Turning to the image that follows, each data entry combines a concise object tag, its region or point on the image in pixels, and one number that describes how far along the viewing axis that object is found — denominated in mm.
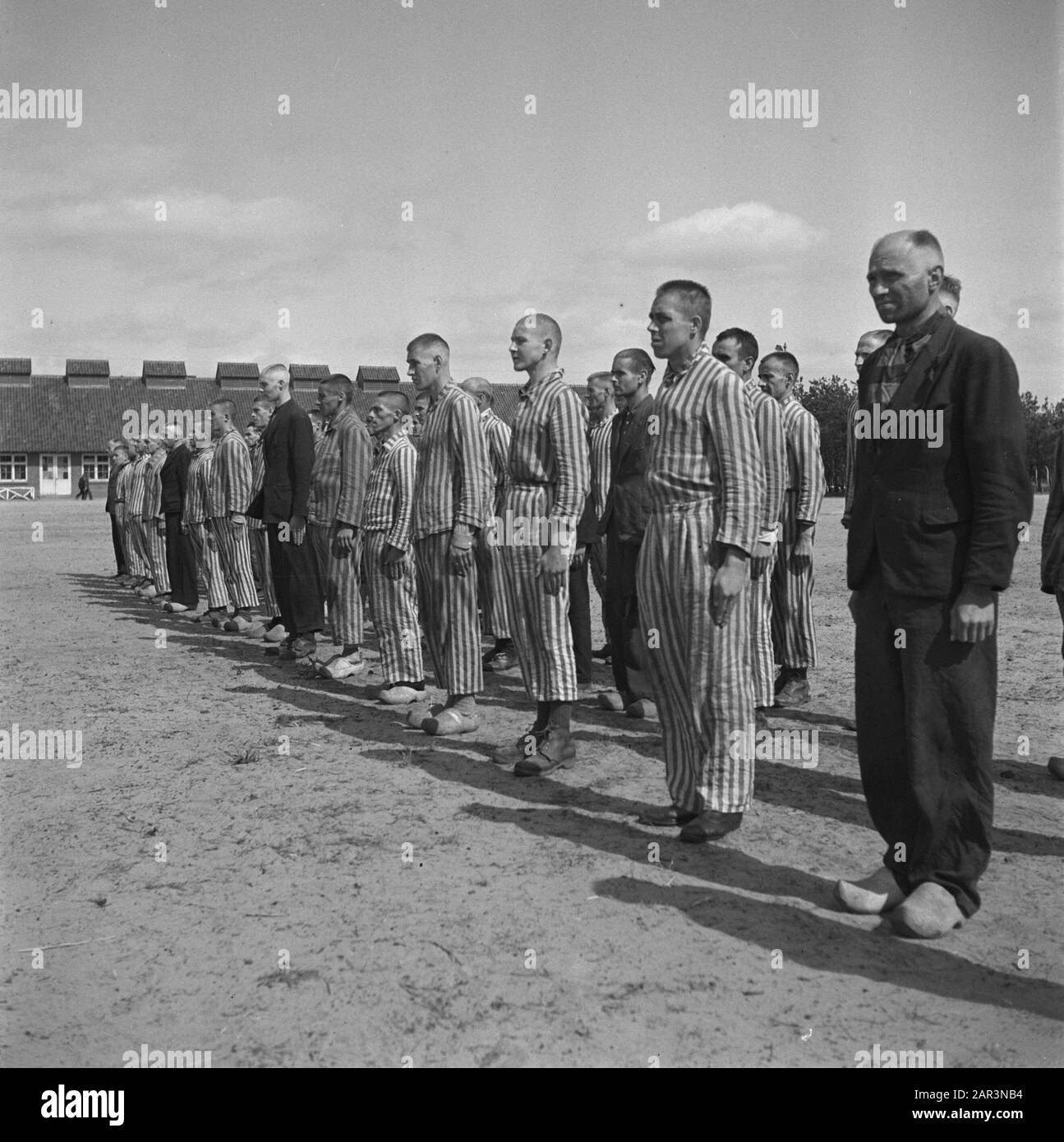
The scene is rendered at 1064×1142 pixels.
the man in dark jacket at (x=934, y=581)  3945
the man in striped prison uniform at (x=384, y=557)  8266
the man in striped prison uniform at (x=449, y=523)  6965
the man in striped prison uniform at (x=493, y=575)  9852
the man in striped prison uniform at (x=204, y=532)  13641
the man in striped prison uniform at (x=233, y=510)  12375
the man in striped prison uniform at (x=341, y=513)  9250
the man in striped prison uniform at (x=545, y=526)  6133
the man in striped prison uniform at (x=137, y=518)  17755
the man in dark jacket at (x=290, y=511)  10109
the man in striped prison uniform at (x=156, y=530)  16766
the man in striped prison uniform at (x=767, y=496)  6543
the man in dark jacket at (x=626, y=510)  7926
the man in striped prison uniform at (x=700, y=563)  4855
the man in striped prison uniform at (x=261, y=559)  12273
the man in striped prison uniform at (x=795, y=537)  7766
